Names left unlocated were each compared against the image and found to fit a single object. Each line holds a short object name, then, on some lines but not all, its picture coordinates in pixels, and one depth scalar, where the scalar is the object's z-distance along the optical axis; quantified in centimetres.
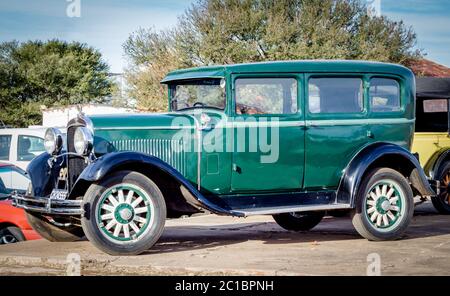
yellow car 1167
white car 1516
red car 934
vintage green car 688
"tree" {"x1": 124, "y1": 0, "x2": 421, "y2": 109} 3134
